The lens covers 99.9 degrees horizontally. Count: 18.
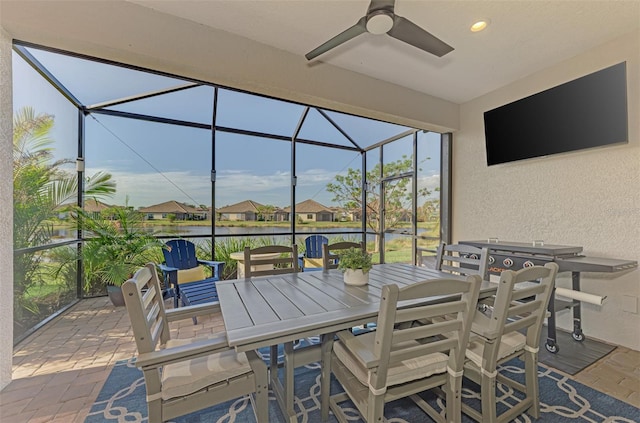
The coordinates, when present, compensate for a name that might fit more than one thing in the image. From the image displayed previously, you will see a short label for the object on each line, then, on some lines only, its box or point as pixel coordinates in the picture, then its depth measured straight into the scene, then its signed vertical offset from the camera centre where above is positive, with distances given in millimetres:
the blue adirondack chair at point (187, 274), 2934 -788
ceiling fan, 1813 +1346
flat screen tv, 2574 +1030
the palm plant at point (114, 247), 3469 -433
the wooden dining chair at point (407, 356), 1222 -727
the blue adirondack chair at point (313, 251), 4852 -682
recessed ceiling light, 2424 +1729
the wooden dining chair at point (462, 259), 2209 -422
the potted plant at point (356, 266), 2039 -404
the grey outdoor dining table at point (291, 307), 1296 -553
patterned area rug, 1718 -1310
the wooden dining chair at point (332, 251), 2754 -388
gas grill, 2320 -456
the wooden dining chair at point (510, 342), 1428 -790
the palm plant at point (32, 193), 2609 +233
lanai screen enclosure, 2918 +707
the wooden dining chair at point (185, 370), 1206 -807
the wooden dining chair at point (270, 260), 2392 -432
